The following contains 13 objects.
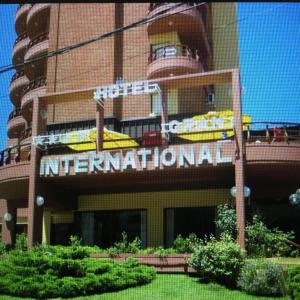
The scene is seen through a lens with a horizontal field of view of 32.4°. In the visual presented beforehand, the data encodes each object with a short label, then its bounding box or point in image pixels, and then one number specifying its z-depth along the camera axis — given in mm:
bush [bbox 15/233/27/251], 13775
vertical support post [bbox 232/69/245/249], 11325
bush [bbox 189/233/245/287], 9102
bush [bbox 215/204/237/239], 11742
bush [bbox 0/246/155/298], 8555
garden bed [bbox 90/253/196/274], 10867
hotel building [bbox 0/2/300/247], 12438
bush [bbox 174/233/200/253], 11570
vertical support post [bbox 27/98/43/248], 13203
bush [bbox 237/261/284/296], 8359
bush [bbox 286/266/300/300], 7493
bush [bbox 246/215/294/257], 11180
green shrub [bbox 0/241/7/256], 13720
